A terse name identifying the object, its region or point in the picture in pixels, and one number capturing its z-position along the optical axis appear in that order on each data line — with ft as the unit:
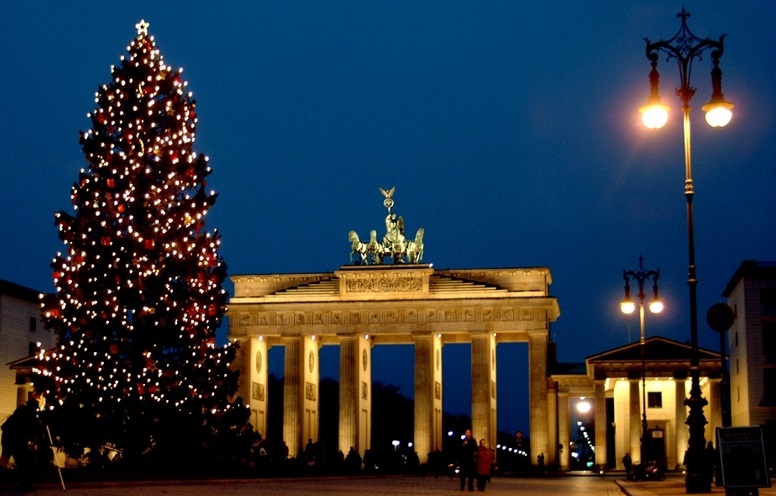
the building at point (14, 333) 289.33
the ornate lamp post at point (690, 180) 92.58
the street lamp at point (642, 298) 183.47
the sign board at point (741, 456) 74.54
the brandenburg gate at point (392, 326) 281.95
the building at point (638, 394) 266.16
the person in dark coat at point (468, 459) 123.24
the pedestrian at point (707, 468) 100.32
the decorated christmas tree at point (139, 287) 129.90
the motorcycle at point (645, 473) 173.06
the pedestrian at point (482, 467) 121.19
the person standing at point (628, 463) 192.54
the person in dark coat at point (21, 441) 90.27
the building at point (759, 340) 259.60
